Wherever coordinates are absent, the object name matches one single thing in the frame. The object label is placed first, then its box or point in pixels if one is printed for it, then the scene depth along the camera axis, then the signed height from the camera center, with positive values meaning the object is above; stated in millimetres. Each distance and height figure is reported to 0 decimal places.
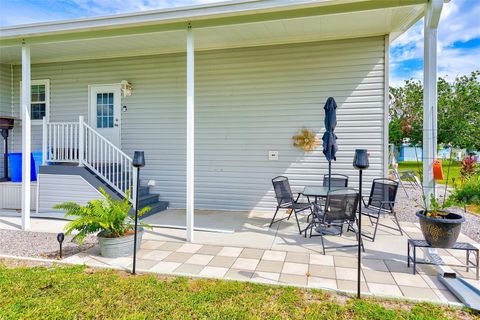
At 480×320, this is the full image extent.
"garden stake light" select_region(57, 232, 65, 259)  3614 -998
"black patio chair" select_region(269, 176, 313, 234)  4723 -659
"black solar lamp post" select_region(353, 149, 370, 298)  2654 -25
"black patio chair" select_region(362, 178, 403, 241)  4410 -633
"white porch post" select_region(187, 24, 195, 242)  4270 +415
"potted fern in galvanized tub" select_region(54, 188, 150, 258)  3551 -847
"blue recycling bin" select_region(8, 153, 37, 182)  6340 -227
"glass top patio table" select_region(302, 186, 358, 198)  4093 -516
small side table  3035 -922
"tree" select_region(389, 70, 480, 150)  18334 +3283
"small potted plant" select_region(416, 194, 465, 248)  3025 -694
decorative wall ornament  5961 +358
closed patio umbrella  4734 +463
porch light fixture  6730 +1554
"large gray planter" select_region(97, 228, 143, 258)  3611 -1100
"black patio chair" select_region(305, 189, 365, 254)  3821 -646
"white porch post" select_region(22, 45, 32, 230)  4871 +286
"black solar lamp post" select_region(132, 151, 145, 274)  3225 -40
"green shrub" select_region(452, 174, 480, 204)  7133 -777
